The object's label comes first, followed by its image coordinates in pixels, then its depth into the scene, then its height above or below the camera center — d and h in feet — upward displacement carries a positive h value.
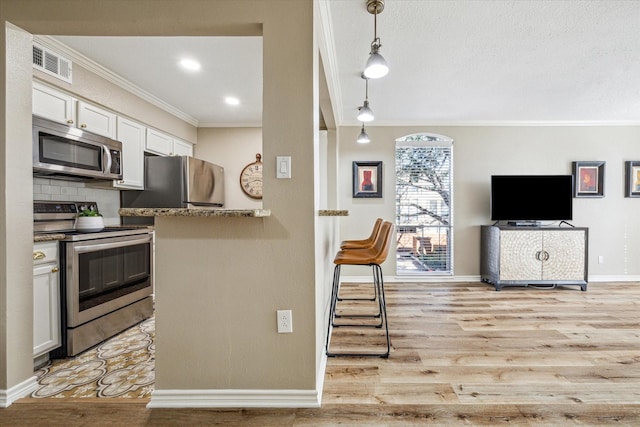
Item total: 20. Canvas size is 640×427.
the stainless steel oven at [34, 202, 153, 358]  7.09 -1.88
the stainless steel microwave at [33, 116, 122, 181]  7.11 +1.40
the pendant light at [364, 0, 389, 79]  6.18 +3.00
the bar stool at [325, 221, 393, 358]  7.21 -1.22
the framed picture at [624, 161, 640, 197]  14.56 +1.41
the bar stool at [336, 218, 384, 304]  9.58 -1.18
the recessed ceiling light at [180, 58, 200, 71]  8.93 +4.24
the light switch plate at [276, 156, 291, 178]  5.33 +0.72
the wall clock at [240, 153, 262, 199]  15.30 +1.41
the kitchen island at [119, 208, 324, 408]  5.41 -1.67
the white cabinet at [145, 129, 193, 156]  11.62 +2.58
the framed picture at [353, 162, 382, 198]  14.74 +1.35
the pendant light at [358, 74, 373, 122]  9.66 +2.99
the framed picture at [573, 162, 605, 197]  14.58 +1.44
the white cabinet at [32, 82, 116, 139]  7.51 +2.60
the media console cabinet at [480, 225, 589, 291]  13.16 -2.02
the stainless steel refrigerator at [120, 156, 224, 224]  11.51 +0.79
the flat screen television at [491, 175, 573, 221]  13.78 +0.49
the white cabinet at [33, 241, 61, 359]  6.50 -2.03
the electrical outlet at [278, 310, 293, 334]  5.41 -2.01
